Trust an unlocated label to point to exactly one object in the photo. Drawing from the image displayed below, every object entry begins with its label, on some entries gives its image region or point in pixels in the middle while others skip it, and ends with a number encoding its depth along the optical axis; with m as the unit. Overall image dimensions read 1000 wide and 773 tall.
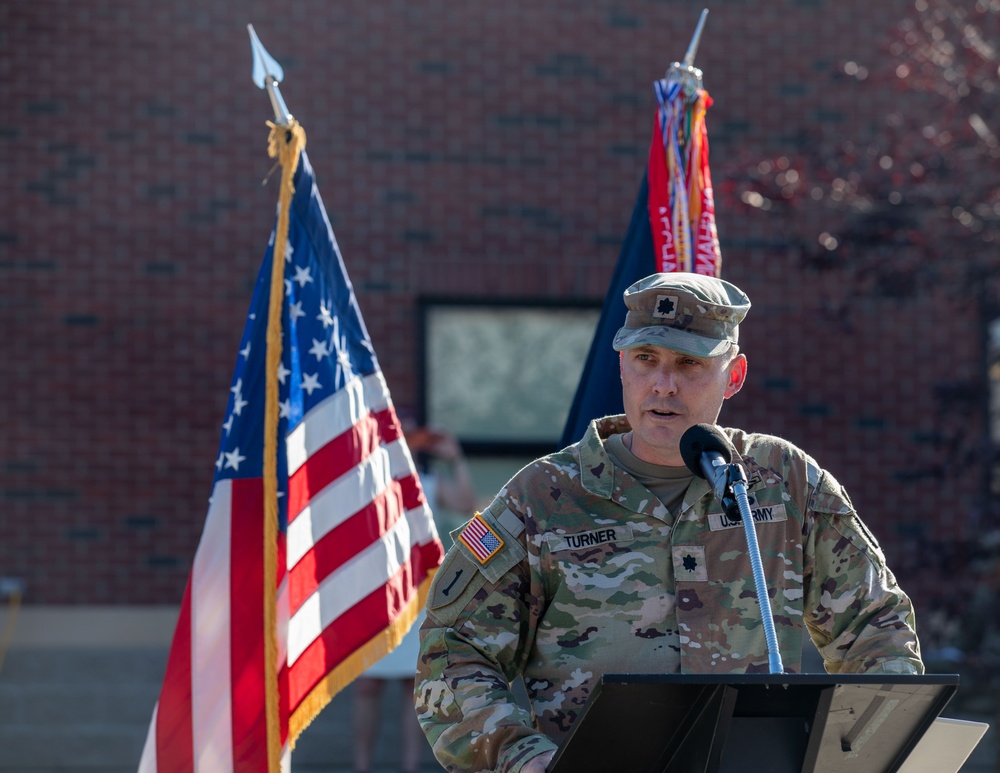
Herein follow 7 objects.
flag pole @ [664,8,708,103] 10.09
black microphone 5.57
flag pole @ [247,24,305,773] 9.26
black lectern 4.87
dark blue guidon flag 9.50
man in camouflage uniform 5.96
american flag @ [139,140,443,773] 9.39
